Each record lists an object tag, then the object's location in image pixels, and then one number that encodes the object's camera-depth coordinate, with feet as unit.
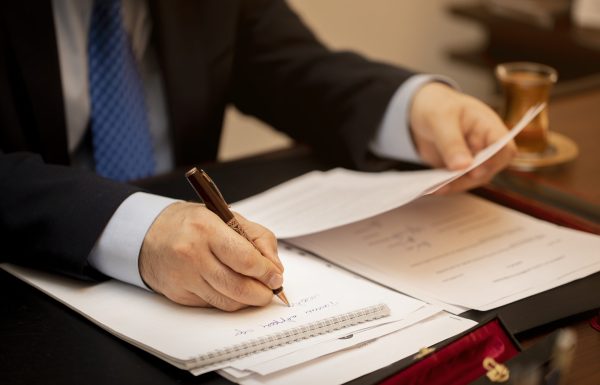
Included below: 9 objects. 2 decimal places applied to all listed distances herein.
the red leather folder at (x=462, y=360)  3.52
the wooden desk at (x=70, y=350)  3.61
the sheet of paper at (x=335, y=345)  3.59
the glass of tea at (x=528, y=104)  4.84
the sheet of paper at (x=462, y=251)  3.97
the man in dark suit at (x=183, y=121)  3.85
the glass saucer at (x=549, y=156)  4.81
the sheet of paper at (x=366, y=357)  3.58
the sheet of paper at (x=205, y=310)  3.69
